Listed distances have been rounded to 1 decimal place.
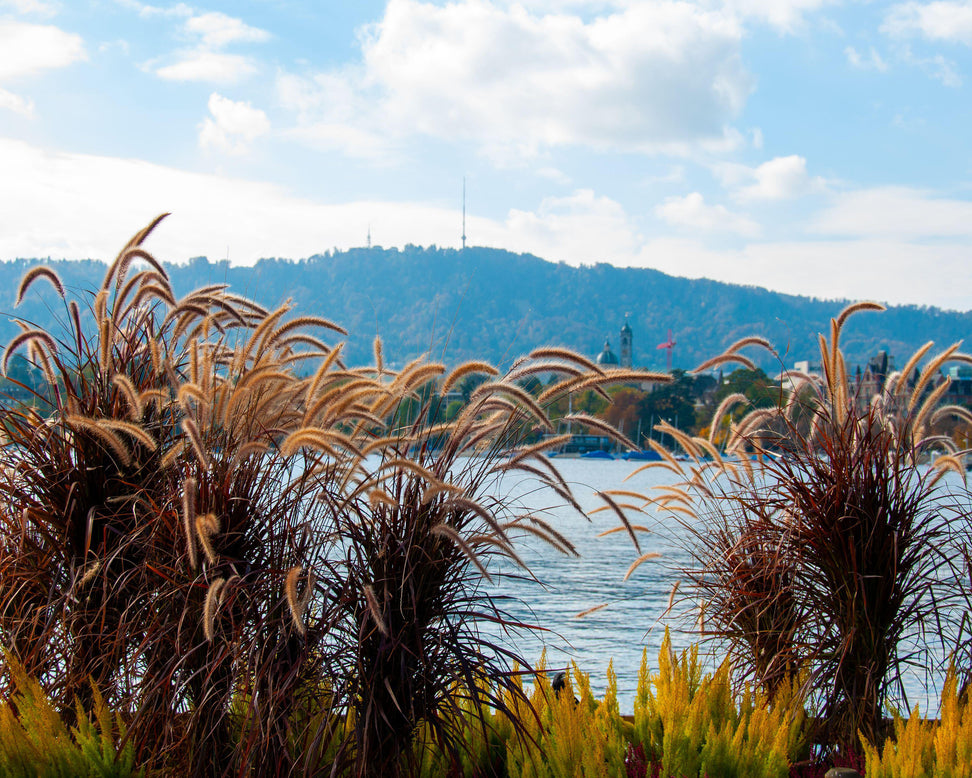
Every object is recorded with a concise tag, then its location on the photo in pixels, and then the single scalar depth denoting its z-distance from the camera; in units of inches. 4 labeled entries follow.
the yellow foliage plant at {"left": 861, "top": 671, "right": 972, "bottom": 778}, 147.4
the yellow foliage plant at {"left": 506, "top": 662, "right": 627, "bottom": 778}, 147.6
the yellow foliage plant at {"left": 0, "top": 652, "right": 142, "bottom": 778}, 139.4
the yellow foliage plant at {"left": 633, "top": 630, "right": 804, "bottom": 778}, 155.6
